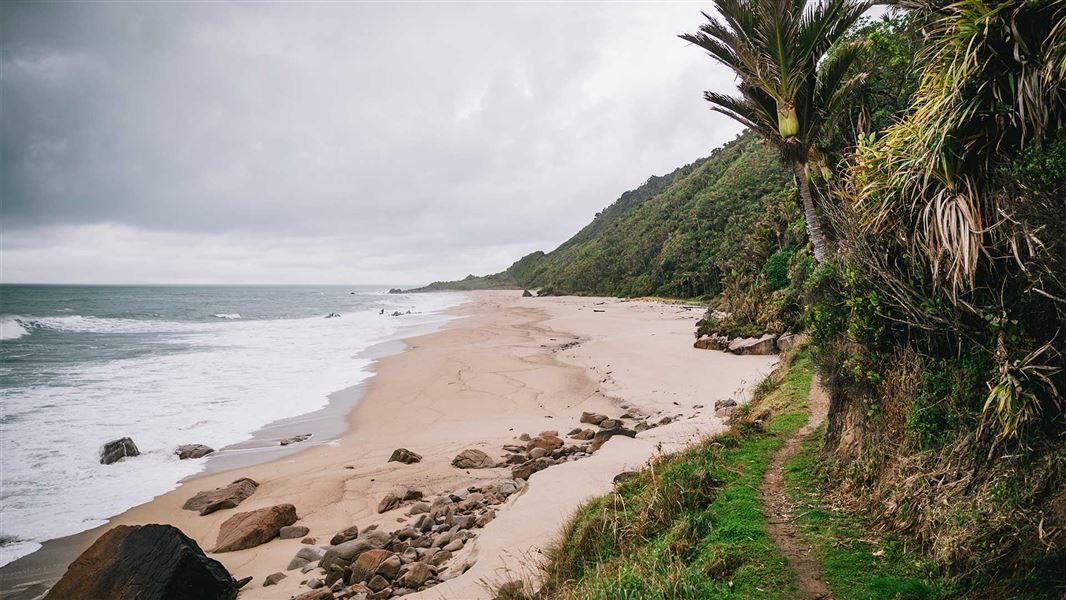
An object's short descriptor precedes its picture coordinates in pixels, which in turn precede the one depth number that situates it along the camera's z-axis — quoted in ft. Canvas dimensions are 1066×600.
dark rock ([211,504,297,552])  23.90
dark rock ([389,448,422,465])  33.17
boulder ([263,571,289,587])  20.58
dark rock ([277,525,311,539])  24.61
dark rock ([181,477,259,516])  28.55
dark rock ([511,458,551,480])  28.86
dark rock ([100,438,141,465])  34.91
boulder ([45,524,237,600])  18.34
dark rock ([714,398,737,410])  37.88
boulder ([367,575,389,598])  18.93
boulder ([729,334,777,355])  55.47
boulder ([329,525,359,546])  23.34
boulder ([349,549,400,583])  19.63
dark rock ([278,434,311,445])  39.87
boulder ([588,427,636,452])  31.84
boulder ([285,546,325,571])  21.73
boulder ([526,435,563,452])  32.96
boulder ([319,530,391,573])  20.88
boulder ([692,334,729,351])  61.26
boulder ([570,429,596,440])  35.55
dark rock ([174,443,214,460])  36.81
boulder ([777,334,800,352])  51.68
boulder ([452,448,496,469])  31.64
